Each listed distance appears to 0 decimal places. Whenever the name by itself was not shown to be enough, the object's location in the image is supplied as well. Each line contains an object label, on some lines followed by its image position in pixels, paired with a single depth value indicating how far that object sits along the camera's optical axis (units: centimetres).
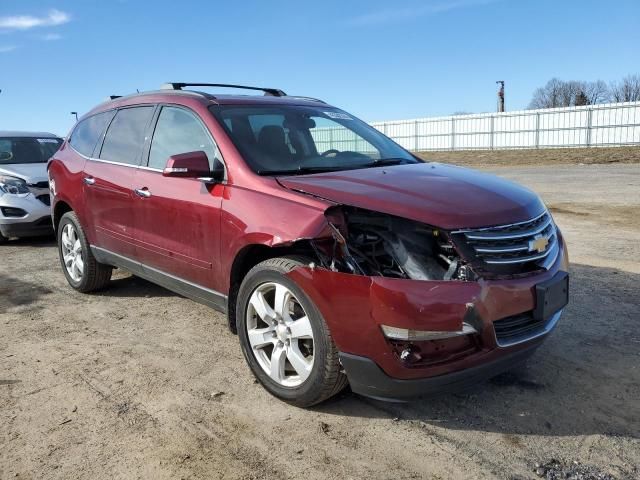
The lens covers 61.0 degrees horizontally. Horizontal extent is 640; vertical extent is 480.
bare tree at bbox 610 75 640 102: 7450
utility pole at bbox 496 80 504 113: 5038
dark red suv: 267
